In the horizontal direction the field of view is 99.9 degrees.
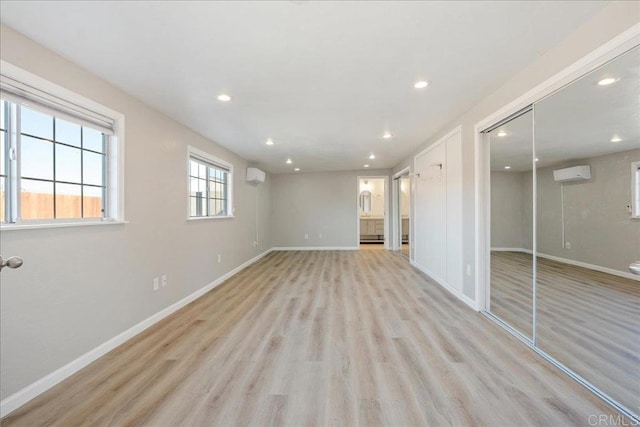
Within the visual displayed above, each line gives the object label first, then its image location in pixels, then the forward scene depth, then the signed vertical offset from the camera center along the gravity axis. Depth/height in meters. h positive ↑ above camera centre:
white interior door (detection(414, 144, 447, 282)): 4.00 +0.04
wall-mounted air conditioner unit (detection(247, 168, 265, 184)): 5.86 +0.90
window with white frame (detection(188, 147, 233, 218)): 3.85 +0.49
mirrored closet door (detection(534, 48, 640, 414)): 1.65 -0.11
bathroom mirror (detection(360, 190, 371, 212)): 10.52 +0.59
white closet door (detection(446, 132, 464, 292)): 3.41 +0.05
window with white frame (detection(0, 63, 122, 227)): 1.65 +0.41
